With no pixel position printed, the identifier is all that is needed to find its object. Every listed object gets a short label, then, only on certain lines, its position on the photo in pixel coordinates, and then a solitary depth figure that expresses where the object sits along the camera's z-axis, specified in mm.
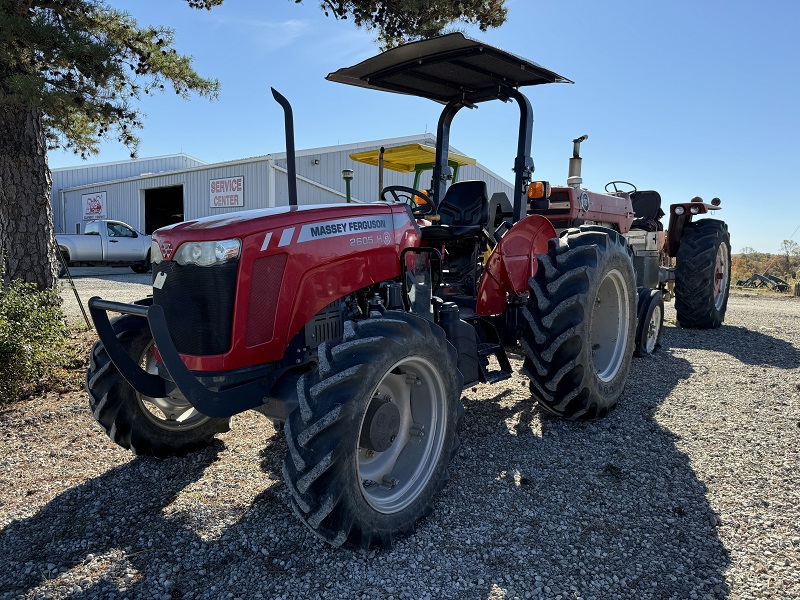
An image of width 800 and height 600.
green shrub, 4258
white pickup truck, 16172
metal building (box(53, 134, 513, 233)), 18078
